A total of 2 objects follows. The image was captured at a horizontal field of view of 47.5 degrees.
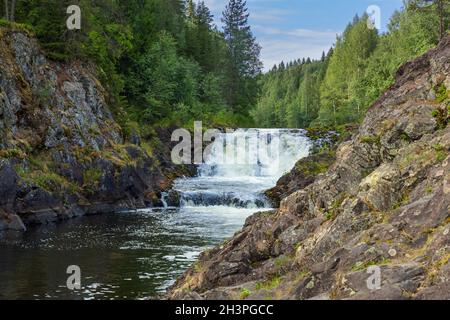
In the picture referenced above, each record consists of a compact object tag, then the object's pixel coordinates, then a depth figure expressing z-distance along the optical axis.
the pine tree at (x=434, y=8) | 44.97
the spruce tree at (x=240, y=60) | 92.06
